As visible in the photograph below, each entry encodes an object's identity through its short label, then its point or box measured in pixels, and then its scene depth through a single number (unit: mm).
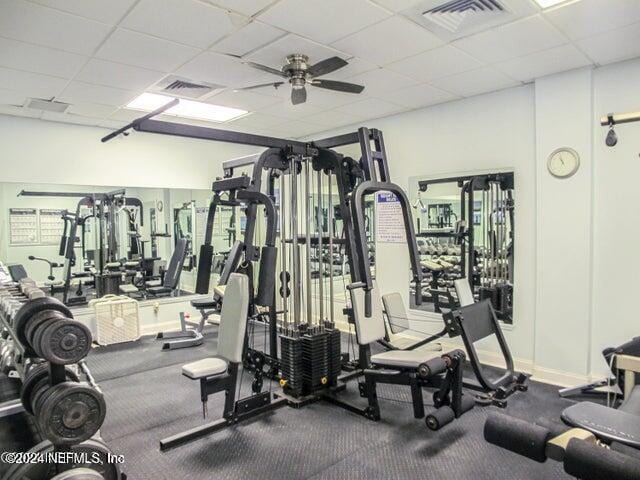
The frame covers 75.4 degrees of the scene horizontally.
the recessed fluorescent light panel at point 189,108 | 4023
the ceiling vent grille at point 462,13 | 2355
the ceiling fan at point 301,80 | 2934
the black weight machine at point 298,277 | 2693
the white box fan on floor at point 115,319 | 4820
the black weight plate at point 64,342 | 1694
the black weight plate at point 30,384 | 1924
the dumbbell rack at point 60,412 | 1657
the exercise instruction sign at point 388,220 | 4785
